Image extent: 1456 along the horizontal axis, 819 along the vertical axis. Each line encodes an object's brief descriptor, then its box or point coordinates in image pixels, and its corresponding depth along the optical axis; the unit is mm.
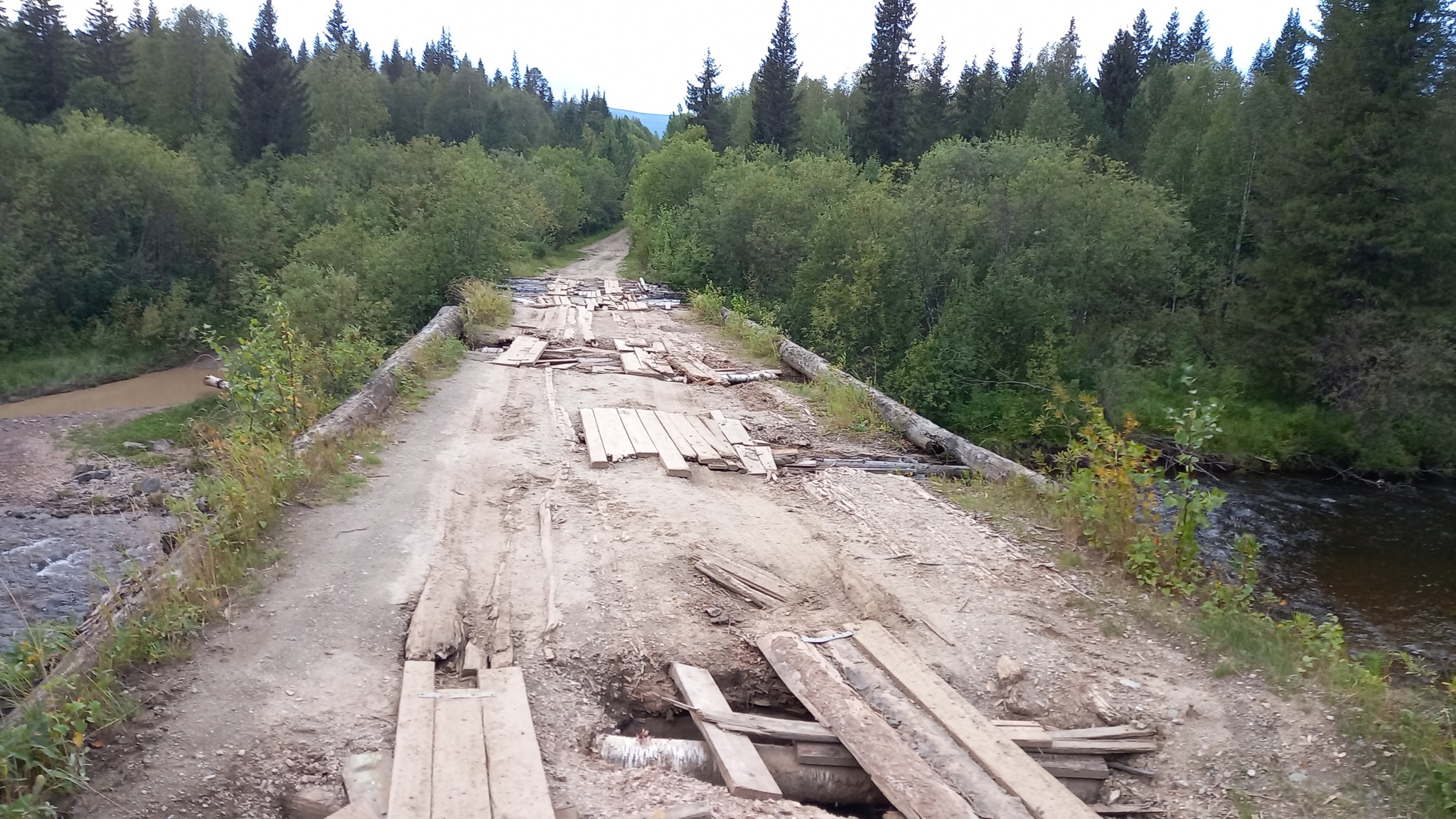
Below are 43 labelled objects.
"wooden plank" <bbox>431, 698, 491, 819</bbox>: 3260
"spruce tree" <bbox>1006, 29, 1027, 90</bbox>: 45812
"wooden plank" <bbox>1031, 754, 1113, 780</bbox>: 3887
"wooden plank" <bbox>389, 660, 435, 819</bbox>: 3258
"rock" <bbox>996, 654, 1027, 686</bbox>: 4488
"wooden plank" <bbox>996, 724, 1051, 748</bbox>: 3951
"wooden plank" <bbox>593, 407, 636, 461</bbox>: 7789
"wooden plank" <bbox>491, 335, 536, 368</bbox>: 11955
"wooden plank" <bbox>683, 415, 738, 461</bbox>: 8047
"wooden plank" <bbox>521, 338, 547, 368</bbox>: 12047
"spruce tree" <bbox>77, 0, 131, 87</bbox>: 42344
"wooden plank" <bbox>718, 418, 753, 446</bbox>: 8484
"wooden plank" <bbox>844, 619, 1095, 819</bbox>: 3539
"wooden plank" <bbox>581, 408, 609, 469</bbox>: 7516
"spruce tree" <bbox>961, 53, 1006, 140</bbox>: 42031
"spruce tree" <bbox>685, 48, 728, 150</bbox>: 49344
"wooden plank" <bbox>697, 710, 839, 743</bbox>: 3949
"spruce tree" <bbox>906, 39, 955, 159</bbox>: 41312
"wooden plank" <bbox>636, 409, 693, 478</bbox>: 7367
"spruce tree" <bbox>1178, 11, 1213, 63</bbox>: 47416
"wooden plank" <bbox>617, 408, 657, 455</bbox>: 7930
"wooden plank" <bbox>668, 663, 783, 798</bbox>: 3580
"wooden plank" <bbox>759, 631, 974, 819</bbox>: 3490
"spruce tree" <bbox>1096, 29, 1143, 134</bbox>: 40438
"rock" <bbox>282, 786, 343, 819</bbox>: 3316
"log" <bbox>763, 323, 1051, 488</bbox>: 7648
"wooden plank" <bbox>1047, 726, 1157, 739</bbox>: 4086
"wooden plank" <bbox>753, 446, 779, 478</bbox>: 7682
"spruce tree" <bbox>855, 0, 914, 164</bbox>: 41281
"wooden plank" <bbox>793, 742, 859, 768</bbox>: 3865
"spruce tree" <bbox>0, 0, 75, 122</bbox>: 38406
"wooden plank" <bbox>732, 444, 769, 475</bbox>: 7707
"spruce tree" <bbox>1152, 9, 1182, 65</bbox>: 46812
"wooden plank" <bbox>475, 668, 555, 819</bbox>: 3297
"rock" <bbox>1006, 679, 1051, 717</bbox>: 4320
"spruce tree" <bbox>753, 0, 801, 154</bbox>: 45066
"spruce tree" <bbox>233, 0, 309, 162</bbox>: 42844
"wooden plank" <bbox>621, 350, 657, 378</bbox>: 11578
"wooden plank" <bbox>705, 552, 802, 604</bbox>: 5355
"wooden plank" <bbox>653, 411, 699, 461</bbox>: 7848
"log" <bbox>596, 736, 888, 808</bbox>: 3863
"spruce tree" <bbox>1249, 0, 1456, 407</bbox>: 18531
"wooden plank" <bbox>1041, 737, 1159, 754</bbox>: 3996
